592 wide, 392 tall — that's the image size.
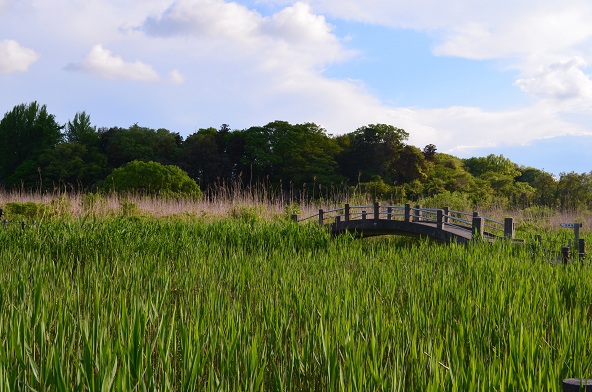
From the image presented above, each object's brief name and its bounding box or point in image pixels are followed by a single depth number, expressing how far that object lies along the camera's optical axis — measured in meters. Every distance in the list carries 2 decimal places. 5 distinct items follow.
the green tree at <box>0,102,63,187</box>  40.47
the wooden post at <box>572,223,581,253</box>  10.17
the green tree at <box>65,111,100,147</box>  38.65
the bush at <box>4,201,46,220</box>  13.32
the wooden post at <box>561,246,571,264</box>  7.87
